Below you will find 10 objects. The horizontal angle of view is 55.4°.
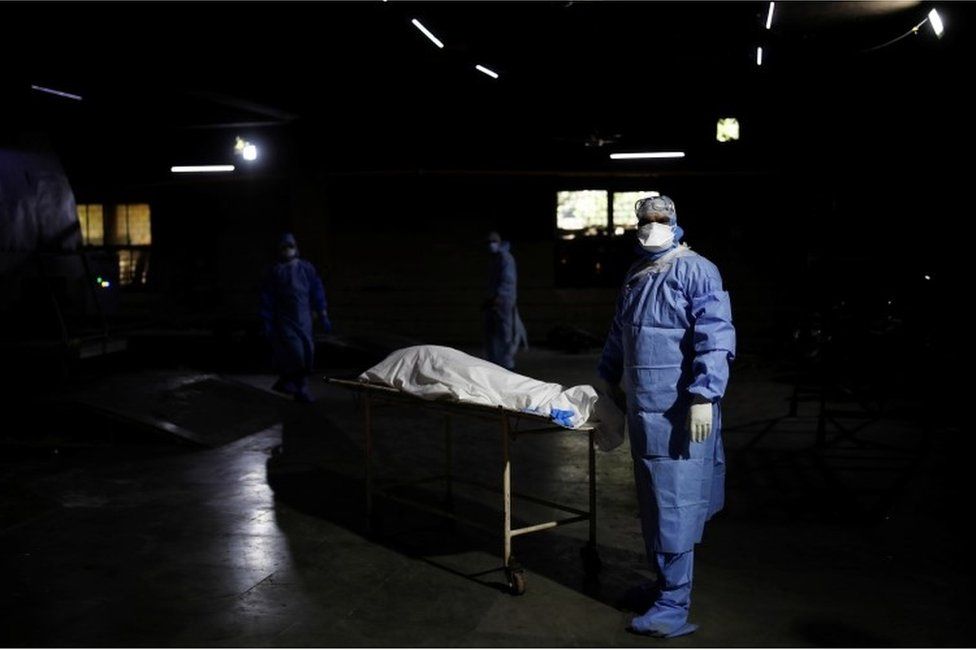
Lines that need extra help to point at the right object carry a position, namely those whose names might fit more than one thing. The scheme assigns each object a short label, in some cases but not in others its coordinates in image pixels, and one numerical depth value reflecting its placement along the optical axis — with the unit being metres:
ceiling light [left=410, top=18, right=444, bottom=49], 9.48
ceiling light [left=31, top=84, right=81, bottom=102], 11.20
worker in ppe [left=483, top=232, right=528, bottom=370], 12.89
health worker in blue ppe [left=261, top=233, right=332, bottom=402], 11.01
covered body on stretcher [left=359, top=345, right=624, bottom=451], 4.93
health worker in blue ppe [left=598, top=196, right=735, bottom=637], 4.44
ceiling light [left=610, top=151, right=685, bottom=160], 16.42
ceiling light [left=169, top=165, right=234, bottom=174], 16.78
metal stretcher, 5.06
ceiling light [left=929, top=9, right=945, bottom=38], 7.77
